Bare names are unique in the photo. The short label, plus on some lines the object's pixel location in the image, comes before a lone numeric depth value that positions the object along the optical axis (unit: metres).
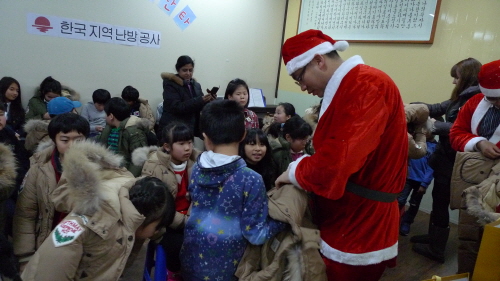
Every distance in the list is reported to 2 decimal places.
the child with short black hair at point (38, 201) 1.49
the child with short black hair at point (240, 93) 2.77
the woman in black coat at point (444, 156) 2.41
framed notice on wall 3.47
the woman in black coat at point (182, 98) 2.96
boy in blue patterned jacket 1.18
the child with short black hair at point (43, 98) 3.21
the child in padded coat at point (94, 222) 0.99
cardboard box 1.17
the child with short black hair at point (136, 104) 3.65
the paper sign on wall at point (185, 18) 4.05
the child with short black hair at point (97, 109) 3.48
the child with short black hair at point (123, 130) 2.53
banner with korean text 3.29
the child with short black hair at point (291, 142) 2.38
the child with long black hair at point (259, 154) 2.19
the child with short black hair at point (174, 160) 1.80
